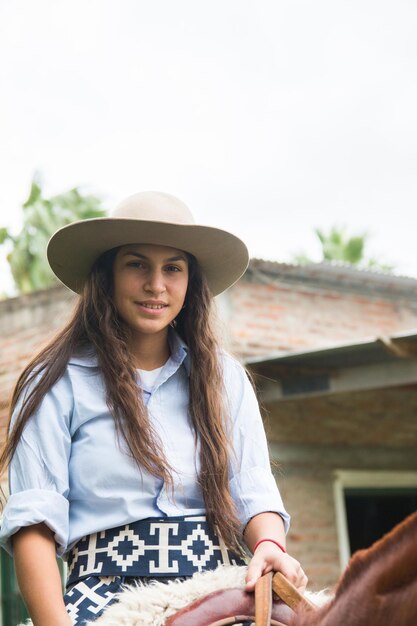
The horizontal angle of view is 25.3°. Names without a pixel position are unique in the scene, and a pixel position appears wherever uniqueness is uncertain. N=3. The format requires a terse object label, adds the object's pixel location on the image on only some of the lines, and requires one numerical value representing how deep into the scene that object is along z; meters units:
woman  2.15
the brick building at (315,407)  8.42
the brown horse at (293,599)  1.42
